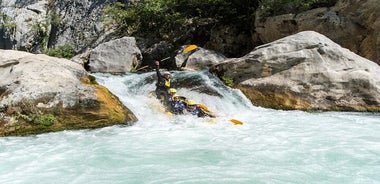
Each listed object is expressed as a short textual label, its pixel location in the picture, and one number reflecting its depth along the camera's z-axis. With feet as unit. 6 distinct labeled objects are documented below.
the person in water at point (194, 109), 25.18
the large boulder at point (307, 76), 27.63
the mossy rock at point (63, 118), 21.76
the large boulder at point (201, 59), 41.88
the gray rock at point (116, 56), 44.10
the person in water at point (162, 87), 28.01
